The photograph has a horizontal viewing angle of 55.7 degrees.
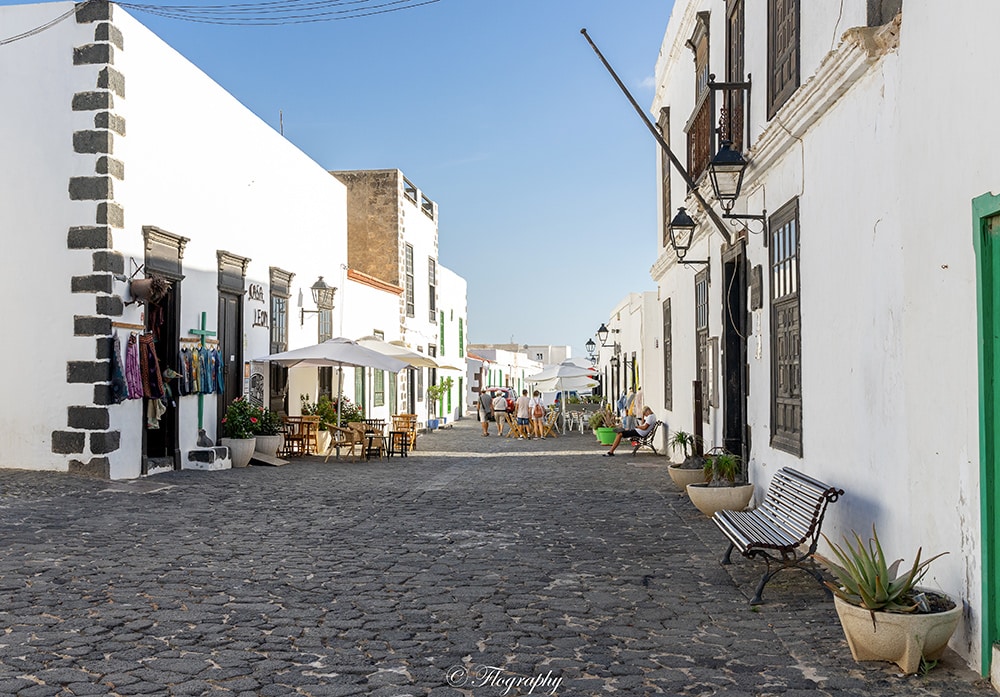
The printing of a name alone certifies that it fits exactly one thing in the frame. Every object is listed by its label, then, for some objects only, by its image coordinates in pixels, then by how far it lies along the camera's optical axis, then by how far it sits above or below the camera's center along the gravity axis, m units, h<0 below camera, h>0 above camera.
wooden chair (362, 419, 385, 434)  17.10 -0.72
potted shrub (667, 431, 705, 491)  10.58 -0.98
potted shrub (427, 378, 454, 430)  28.84 -0.39
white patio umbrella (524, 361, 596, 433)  30.14 +0.33
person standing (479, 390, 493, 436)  27.58 -0.64
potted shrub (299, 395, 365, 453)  17.80 -0.52
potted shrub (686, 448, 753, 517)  8.60 -0.98
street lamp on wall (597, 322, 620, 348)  29.81 +1.68
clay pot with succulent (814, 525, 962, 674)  4.17 -1.03
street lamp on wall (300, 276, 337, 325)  19.06 +1.91
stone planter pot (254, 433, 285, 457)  15.45 -0.95
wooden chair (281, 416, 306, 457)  16.47 -0.88
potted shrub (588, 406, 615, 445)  20.27 -0.94
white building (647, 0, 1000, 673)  4.12 +0.70
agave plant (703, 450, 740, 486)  8.99 -0.82
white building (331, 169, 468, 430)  26.08 +3.92
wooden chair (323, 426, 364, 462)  16.33 -0.93
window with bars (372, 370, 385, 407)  23.54 -0.05
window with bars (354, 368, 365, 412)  21.93 -0.02
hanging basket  12.03 +1.26
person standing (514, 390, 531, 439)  24.92 -0.78
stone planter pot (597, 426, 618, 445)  20.14 -1.07
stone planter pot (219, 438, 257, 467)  14.59 -0.96
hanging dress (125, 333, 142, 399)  11.95 +0.23
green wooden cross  14.15 -0.22
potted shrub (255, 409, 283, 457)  15.47 -0.78
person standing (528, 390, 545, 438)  25.08 -0.85
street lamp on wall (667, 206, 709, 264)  12.09 +2.02
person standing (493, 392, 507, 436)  26.48 -0.73
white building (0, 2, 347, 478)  11.62 +2.08
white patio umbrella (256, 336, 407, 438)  15.77 +0.49
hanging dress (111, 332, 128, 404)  11.71 +0.12
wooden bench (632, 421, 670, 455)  17.81 -1.05
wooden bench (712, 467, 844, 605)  5.71 -0.93
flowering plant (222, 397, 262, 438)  14.81 -0.52
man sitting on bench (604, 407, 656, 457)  17.64 -0.85
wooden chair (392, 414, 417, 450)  18.20 -0.72
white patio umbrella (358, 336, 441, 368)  17.78 +0.63
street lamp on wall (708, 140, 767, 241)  8.29 +1.87
